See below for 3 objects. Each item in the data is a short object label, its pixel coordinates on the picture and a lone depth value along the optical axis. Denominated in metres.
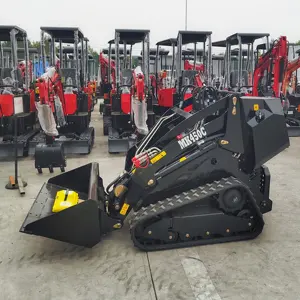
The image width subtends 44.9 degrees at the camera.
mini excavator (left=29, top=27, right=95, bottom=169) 5.94
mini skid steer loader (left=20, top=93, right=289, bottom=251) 3.34
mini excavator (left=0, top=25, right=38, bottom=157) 7.21
